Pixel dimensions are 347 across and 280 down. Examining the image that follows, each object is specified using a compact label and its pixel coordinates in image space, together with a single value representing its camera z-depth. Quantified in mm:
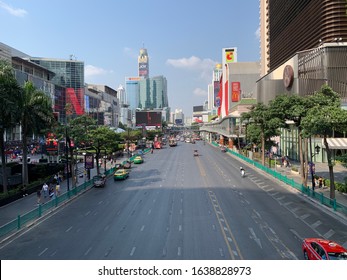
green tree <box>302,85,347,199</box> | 28781
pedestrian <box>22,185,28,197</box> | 37250
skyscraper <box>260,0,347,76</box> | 62562
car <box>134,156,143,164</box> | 71494
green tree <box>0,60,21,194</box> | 36312
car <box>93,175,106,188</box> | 43469
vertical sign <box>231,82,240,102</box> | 153100
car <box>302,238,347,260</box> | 15711
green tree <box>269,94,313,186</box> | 37531
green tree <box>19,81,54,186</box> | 44000
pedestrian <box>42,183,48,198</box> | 35797
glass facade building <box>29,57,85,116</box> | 156175
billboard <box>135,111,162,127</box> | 188000
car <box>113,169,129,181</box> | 48625
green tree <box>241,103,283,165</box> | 57566
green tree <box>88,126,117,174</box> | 51566
